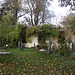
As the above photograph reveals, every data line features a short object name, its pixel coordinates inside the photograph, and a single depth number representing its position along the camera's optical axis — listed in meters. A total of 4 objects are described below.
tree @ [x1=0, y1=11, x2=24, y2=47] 15.88
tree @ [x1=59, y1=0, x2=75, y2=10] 6.19
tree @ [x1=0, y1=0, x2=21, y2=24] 20.77
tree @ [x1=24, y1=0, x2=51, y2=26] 22.50
